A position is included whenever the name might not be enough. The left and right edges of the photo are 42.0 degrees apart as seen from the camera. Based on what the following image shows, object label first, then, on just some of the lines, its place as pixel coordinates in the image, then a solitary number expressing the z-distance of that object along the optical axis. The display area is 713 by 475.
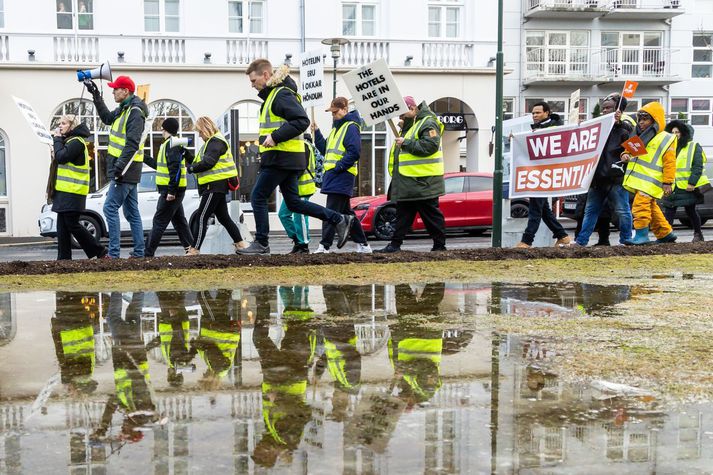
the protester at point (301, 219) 10.86
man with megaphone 10.23
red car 18.73
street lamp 22.86
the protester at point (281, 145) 9.44
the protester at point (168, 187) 10.95
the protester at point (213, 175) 10.78
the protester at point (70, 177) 9.89
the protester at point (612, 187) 11.30
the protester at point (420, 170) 10.38
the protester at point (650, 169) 10.95
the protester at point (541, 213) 11.44
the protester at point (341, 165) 10.70
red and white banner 11.20
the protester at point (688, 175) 13.31
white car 18.56
